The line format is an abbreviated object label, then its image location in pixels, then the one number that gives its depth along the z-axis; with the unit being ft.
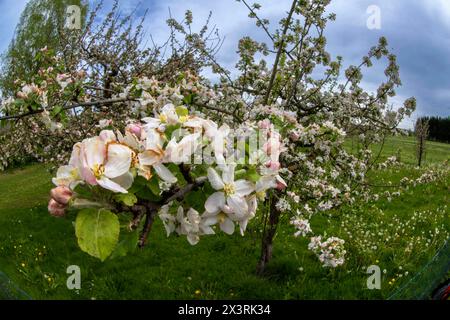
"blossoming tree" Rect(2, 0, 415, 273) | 1.29
